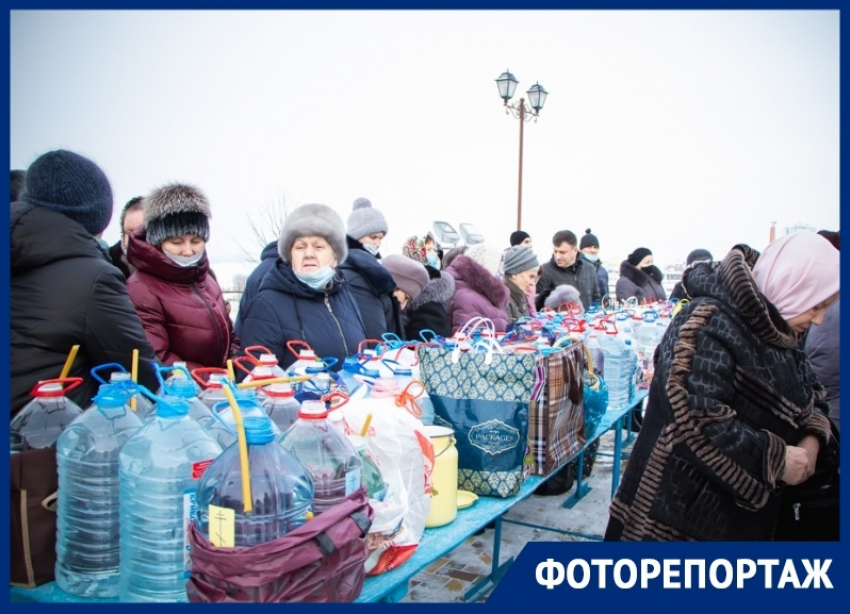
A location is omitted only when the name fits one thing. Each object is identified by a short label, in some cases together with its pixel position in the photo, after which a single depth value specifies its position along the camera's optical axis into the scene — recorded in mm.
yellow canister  2010
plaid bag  2479
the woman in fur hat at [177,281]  2846
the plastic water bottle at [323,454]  1544
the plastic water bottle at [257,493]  1337
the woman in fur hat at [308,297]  3025
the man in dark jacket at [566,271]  7525
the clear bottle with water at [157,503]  1478
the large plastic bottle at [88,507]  1555
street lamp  10109
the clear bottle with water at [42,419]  1646
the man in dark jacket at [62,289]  1926
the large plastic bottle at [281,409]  1878
